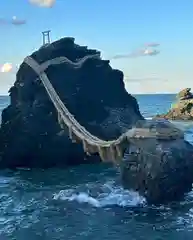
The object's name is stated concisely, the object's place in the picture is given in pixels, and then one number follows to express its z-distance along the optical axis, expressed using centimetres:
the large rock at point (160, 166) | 2424
